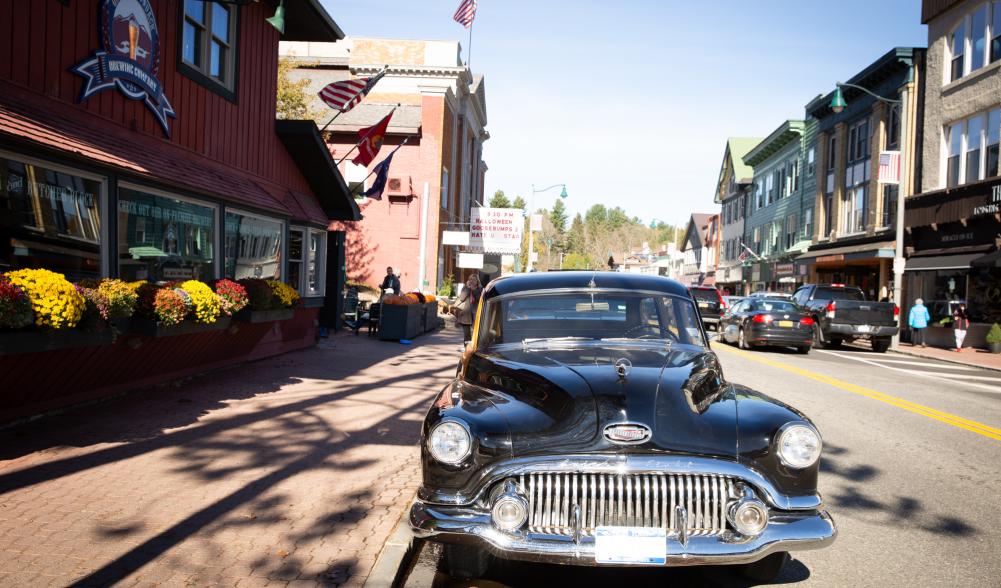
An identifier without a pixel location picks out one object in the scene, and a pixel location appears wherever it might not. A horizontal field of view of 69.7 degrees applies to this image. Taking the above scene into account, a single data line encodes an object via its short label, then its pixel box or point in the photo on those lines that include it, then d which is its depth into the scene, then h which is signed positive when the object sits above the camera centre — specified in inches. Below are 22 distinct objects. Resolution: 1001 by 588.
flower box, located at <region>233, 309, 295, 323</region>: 424.2 -20.3
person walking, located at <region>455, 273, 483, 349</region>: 624.0 -3.8
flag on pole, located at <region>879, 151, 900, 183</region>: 949.8 +179.6
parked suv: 1079.0 -9.5
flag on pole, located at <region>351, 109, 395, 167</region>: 676.7 +137.5
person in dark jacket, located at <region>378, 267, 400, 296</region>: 848.9 +5.0
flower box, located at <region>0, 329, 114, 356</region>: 231.6 -22.4
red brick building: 1223.5 +241.2
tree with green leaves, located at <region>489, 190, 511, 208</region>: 3898.9 +493.9
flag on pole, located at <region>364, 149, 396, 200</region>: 820.6 +119.5
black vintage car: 131.5 -34.7
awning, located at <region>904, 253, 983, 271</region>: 914.9 +57.1
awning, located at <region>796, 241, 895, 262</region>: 1099.9 +84.8
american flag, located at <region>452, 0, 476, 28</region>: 1160.8 +449.9
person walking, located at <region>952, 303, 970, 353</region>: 852.6 -22.8
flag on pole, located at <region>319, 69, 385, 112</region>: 581.3 +157.0
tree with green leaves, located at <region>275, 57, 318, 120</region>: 1108.5 +290.8
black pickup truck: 799.7 -18.2
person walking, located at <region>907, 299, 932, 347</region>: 920.9 -20.9
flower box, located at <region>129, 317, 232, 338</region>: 314.3 -22.3
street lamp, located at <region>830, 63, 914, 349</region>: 900.2 +93.4
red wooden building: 289.7 +59.3
